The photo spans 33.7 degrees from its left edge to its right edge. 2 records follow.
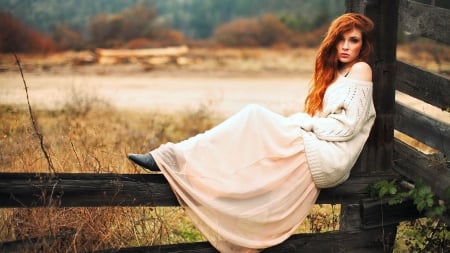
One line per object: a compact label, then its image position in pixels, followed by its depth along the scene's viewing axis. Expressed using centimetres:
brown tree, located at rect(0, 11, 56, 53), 1761
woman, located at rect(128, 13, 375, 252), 442
